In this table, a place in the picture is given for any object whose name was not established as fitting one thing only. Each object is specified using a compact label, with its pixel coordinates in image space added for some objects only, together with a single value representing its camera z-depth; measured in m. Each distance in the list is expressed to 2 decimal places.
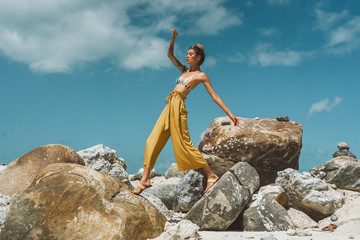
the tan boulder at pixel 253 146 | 8.06
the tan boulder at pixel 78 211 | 4.89
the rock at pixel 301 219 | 7.22
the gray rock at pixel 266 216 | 6.20
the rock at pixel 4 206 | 5.28
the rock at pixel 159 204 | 6.97
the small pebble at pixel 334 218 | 7.36
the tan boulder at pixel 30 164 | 7.41
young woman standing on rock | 6.25
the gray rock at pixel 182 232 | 5.05
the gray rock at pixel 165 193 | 8.68
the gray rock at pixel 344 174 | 9.34
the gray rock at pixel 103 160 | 9.34
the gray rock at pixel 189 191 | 7.91
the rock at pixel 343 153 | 13.05
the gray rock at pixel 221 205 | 6.08
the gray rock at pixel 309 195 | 7.48
